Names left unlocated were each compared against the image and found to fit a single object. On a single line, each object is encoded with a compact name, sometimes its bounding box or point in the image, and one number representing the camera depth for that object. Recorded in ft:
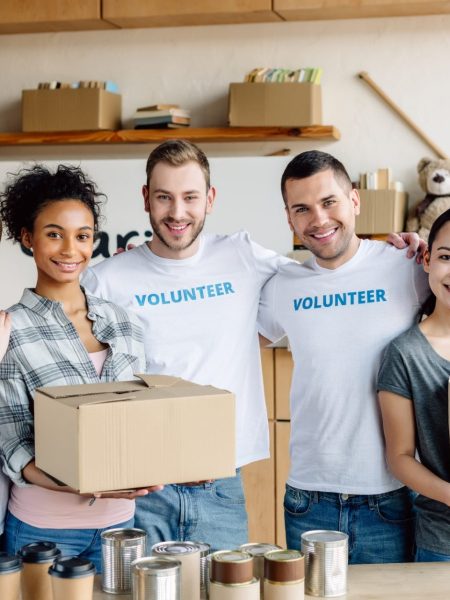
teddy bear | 12.76
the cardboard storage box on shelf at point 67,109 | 13.38
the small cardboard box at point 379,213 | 12.57
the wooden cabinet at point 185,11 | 13.11
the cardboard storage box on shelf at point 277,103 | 12.76
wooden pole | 13.46
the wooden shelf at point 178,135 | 13.02
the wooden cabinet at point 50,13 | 13.42
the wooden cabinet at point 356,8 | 12.74
